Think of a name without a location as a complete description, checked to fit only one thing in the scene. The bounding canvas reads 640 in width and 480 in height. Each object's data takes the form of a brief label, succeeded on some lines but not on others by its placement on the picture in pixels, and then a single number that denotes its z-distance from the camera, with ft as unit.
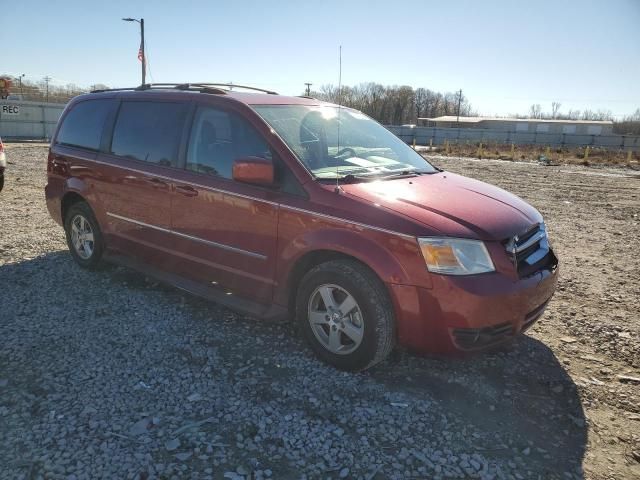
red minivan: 10.04
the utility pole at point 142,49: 73.20
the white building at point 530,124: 255.09
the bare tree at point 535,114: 400.26
